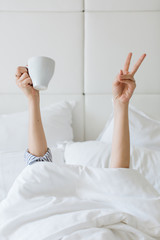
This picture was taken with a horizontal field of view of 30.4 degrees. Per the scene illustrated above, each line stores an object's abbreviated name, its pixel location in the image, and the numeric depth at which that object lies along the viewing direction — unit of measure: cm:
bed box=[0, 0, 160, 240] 156
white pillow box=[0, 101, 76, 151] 171
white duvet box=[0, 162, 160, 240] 81
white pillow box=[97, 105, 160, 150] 165
